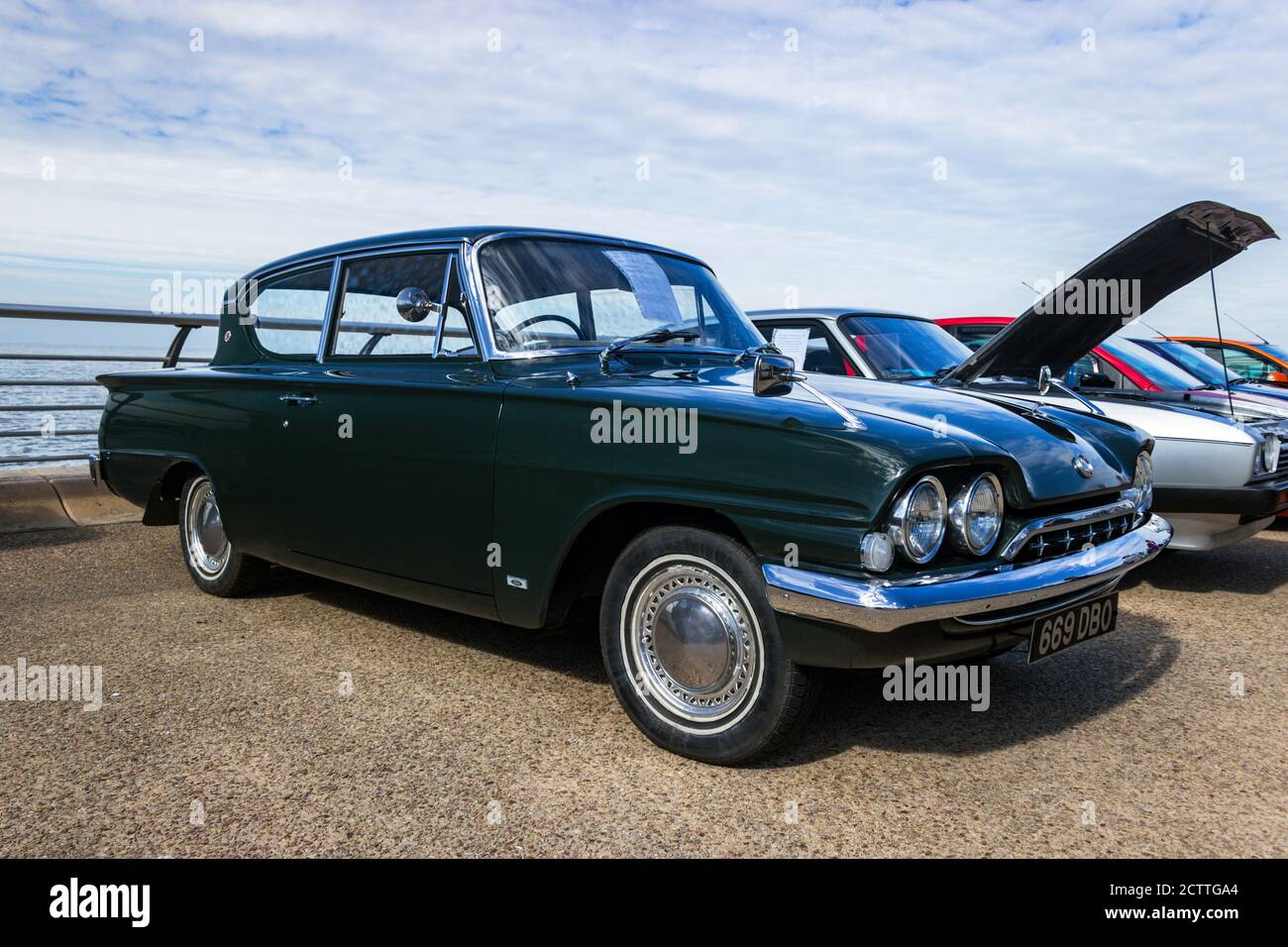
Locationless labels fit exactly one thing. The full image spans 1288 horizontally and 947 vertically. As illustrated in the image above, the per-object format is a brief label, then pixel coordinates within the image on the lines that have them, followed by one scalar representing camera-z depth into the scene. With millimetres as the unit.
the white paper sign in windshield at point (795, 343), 6430
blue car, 7258
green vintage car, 2717
